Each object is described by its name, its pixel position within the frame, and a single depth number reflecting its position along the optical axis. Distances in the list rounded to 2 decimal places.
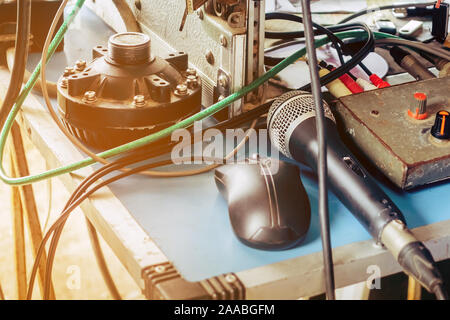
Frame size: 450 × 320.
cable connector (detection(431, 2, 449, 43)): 1.24
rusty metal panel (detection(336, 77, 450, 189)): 0.99
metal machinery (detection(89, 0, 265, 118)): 1.05
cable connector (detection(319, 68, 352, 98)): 1.11
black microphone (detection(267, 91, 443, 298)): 0.91
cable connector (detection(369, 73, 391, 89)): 1.12
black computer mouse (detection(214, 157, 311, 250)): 0.93
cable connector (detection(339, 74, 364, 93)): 1.11
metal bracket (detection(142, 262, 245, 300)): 0.90
